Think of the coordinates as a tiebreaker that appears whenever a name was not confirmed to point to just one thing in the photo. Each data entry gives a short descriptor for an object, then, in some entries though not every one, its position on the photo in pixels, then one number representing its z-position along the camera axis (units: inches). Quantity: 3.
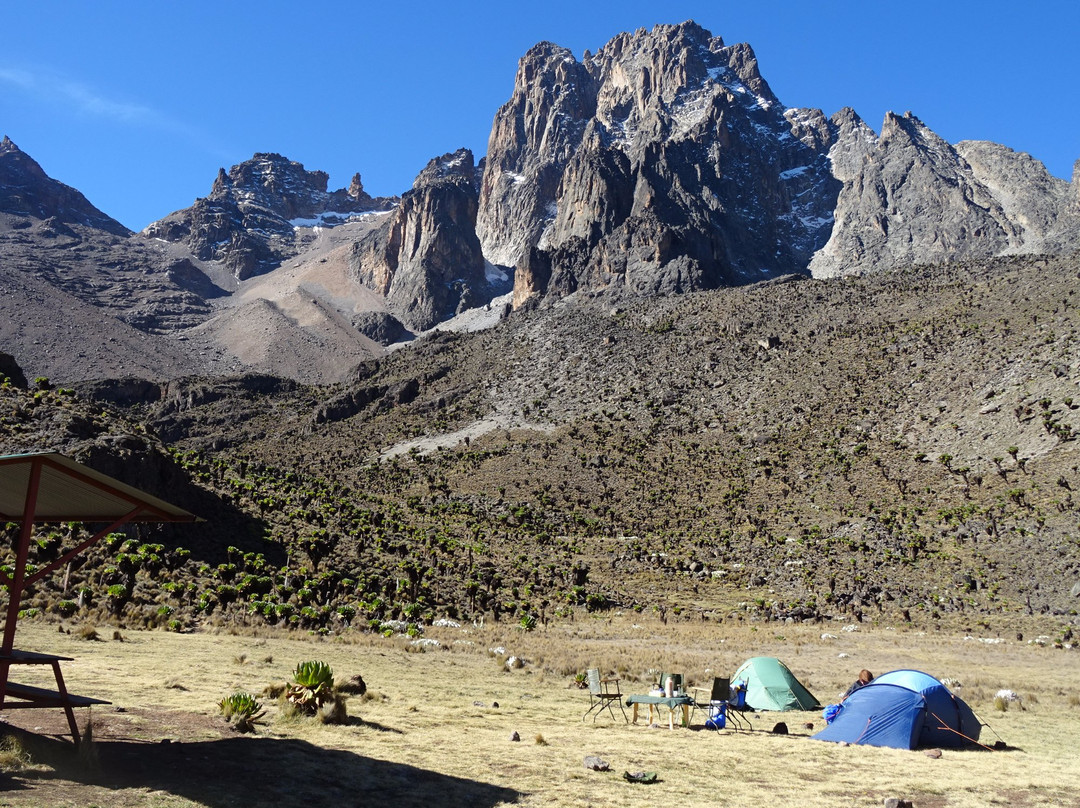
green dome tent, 780.0
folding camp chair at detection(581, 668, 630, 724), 701.9
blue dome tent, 607.2
